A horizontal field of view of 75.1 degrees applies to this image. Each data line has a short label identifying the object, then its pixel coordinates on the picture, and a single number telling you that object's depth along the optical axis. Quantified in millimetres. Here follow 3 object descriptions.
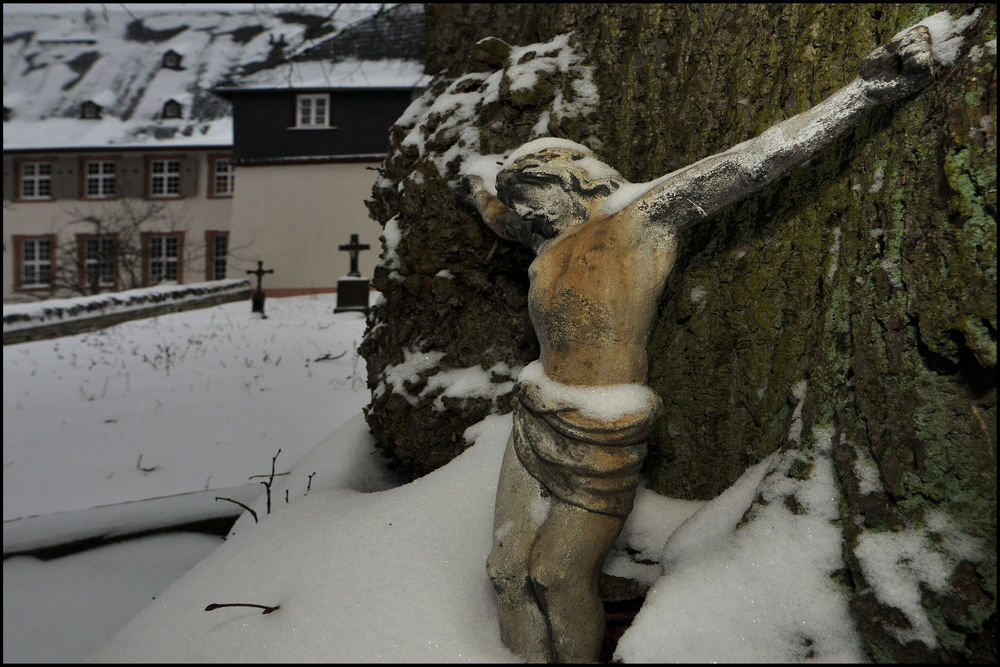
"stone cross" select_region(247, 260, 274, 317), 9375
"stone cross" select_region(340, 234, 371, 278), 9828
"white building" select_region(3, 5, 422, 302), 18656
